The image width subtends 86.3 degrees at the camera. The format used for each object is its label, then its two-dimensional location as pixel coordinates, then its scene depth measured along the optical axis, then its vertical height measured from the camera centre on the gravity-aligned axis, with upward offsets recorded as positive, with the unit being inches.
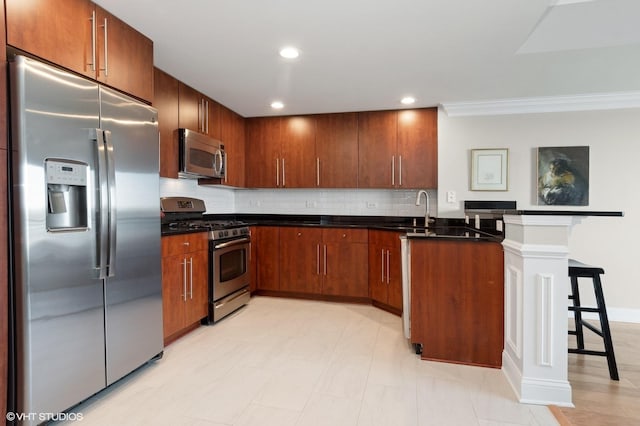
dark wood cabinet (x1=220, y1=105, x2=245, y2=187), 155.1 +31.0
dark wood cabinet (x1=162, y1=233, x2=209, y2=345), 104.7 -24.5
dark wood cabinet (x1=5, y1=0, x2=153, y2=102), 61.7 +35.2
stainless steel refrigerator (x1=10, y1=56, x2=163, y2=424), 60.4 -5.3
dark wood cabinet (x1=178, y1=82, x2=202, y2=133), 124.2 +37.8
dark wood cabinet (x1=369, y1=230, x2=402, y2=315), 135.4 -26.3
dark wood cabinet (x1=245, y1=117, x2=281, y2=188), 171.5 +28.1
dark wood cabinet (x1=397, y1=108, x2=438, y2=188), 153.9 +27.0
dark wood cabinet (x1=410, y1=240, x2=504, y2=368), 91.9 -25.8
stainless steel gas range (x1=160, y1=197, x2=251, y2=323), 126.3 -16.7
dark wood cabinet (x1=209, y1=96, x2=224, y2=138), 140.3 +38.4
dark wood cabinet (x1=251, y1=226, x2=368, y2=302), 153.6 -25.1
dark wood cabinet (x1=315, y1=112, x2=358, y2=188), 161.8 +27.6
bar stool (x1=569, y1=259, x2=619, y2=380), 87.8 -27.2
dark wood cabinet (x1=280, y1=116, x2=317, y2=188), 166.7 +27.3
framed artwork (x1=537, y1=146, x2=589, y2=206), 138.3 +12.6
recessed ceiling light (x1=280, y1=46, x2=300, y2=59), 96.3 +44.9
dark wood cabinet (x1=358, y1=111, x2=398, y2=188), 157.5 +27.3
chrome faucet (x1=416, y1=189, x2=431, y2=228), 150.3 -4.1
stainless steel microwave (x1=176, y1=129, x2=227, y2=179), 122.6 +20.4
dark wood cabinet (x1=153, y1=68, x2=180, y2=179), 112.2 +31.1
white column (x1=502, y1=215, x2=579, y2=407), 76.0 -23.0
